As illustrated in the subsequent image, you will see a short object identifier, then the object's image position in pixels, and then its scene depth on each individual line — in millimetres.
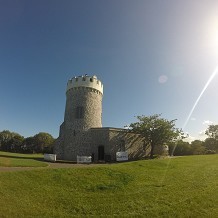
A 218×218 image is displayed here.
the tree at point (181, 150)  48703
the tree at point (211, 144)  61675
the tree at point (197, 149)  47366
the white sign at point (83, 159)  24762
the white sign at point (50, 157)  25786
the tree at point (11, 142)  71375
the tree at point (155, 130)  30234
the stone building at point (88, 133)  29812
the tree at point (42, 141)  68875
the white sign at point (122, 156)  27472
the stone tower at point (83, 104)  31144
